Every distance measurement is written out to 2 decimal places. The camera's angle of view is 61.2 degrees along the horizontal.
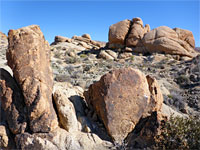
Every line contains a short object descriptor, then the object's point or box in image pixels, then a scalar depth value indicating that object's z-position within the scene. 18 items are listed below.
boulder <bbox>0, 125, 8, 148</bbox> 4.14
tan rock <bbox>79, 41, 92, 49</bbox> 32.09
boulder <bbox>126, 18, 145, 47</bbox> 22.92
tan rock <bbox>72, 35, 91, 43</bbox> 35.50
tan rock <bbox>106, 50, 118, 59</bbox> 22.22
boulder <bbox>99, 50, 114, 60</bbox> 21.43
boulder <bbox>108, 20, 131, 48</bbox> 23.45
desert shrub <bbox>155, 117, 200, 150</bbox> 3.56
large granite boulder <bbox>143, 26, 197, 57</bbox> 20.75
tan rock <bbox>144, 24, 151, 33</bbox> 24.66
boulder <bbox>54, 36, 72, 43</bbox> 33.74
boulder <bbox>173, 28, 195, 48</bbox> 21.86
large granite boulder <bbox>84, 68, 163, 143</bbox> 4.24
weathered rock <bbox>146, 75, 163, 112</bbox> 4.59
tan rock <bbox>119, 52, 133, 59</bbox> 21.75
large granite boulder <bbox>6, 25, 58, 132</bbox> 4.11
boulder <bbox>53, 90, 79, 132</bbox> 4.34
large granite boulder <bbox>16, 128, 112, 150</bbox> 3.93
